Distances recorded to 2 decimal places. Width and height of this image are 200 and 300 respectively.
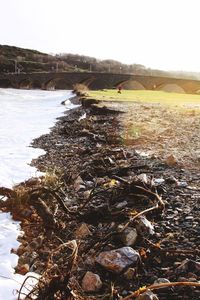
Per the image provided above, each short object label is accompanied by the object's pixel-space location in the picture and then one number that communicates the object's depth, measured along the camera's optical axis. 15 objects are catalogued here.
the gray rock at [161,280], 2.66
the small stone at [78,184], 4.94
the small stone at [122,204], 3.91
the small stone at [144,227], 3.30
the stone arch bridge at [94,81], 43.35
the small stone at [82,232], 3.54
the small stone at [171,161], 5.65
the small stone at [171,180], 4.64
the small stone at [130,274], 2.77
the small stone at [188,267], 2.76
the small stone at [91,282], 2.73
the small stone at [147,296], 2.37
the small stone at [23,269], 3.07
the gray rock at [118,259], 2.84
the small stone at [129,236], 3.18
